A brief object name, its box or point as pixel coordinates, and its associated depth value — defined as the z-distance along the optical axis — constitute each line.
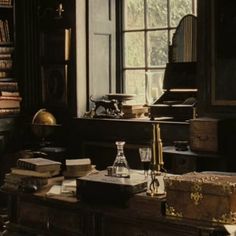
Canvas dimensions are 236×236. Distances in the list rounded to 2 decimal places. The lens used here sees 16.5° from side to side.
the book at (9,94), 7.96
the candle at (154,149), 4.04
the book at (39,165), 4.71
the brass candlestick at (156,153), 4.01
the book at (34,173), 4.71
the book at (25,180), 4.67
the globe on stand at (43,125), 7.84
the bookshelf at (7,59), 8.03
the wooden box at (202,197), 3.46
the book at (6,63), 8.11
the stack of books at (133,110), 7.51
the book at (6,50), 8.10
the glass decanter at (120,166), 4.41
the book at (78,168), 4.81
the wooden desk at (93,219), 3.65
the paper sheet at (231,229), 3.31
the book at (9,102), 7.95
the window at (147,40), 7.78
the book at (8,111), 7.96
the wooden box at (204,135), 5.75
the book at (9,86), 8.05
